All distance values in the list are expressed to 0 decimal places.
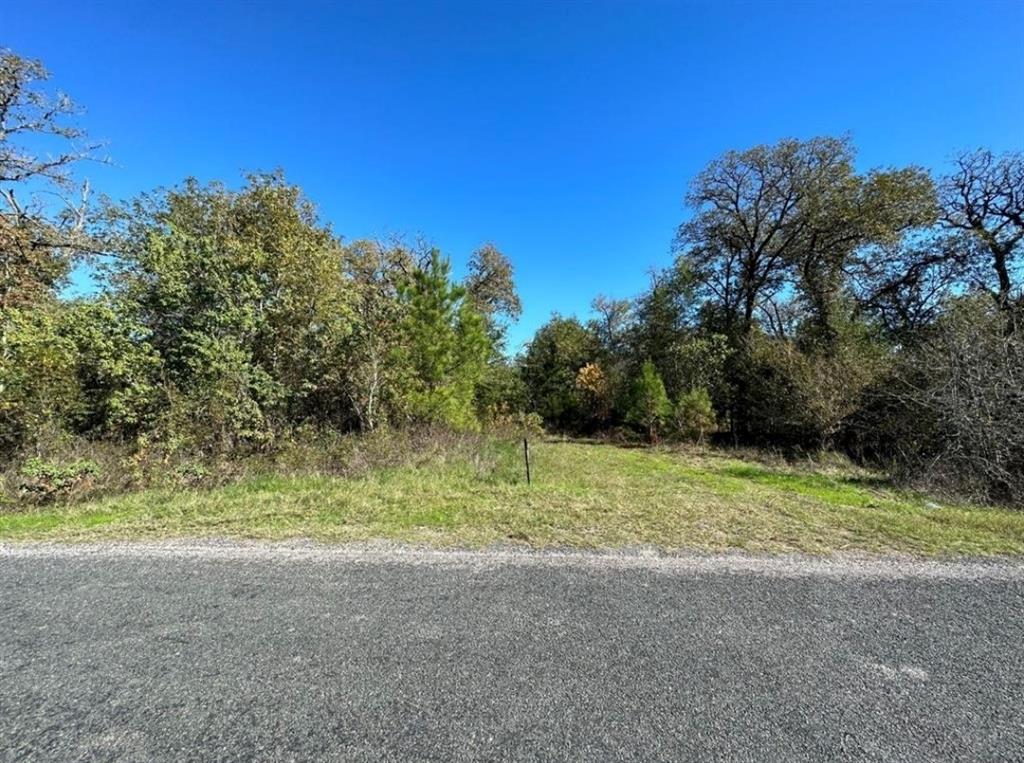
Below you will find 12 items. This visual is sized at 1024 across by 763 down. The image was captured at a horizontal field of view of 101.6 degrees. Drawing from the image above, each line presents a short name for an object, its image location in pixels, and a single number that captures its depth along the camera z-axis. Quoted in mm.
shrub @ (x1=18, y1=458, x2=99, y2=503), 5586
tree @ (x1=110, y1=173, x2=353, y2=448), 7973
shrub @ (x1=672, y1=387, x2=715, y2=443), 16188
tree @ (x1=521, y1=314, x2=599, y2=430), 23906
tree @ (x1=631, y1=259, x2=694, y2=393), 19859
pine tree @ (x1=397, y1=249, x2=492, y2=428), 9922
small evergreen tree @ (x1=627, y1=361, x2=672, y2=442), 17250
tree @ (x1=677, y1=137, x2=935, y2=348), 15102
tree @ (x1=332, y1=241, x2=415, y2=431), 9797
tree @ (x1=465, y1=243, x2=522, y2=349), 22062
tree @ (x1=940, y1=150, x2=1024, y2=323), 12875
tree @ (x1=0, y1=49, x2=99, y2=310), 8469
